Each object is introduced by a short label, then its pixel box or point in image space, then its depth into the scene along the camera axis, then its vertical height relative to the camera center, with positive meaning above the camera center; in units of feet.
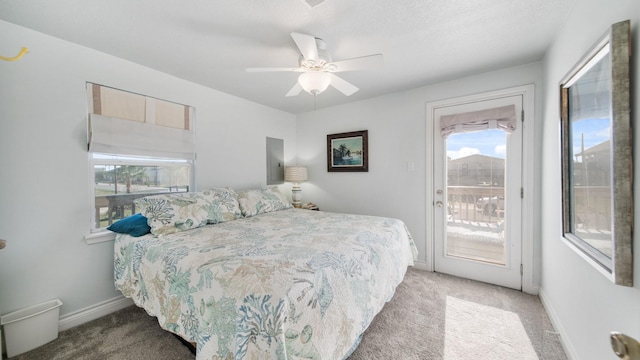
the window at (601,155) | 3.03 +0.37
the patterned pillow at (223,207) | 7.78 -0.94
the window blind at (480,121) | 8.17 +2.16
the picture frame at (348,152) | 11.57 +1.46
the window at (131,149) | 7.03 +1.08
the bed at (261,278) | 3.45 -1.86
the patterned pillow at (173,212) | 6.47 -0.92
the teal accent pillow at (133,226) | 6.45 -1.29
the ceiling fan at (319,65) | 5.67 +2.98
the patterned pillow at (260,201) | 9.07 -0.89
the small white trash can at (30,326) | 5.34 -3.48
